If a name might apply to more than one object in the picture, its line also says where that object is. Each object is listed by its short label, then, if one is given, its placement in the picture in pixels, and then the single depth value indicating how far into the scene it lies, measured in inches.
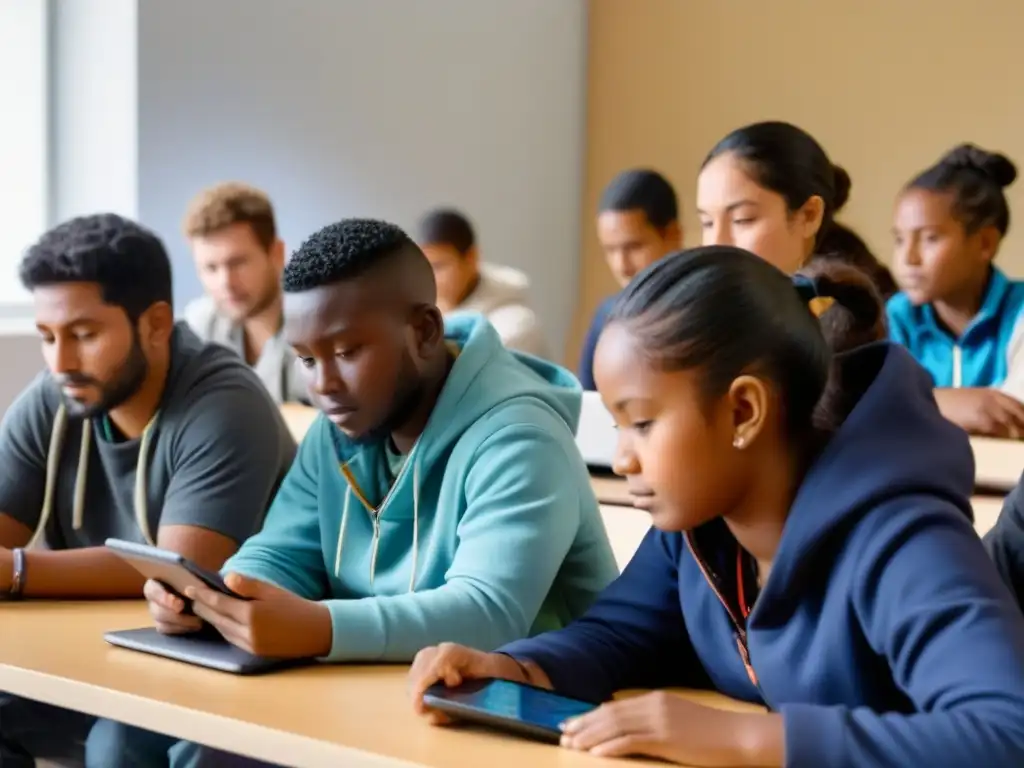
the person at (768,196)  98.3
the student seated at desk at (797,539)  41.8
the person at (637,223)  161.3
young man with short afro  58.9
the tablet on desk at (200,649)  55.9
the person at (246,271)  142.8
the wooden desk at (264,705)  45.6
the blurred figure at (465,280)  166.7
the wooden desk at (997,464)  89.8
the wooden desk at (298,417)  119.3
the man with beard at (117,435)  76.9
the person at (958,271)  134.0
